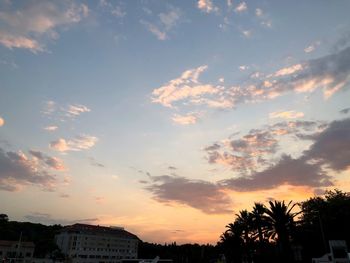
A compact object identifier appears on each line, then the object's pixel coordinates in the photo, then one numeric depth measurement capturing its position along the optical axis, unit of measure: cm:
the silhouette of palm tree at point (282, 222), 5625
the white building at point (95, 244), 16538
